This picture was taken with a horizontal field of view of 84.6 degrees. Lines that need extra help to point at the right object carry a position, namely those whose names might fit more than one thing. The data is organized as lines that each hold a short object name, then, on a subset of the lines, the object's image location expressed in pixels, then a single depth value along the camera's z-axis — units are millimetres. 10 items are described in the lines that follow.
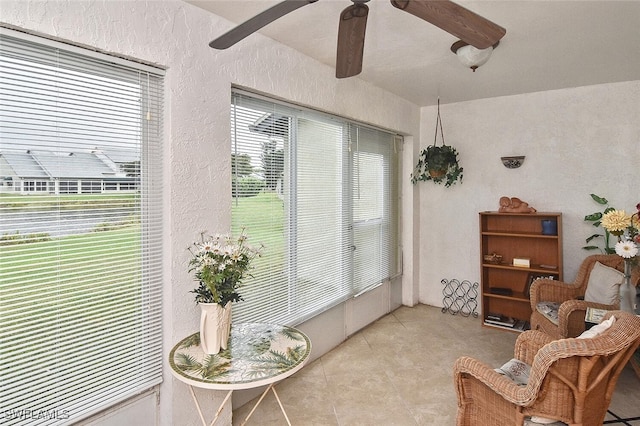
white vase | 1787
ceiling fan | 1251
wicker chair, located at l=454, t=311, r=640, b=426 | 1484
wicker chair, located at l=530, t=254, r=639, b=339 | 2989
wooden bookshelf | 3752
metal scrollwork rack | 4285
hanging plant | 4121
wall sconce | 3879
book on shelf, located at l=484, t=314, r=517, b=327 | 3805
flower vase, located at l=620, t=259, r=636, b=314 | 2328
